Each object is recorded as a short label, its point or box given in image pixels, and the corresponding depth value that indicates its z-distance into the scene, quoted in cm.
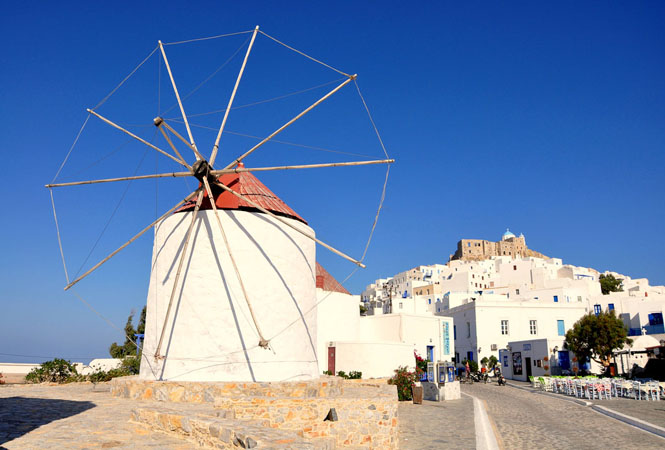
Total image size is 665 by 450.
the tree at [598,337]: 2502
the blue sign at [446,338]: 2880
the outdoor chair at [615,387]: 1927
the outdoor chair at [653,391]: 1811
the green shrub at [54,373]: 1678
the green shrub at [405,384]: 1656
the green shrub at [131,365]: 1823
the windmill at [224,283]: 1179
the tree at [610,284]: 6506
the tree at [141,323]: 2959
